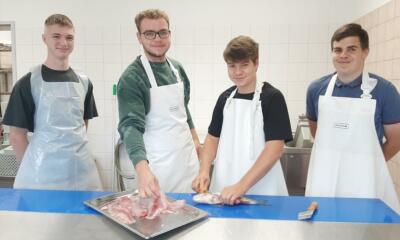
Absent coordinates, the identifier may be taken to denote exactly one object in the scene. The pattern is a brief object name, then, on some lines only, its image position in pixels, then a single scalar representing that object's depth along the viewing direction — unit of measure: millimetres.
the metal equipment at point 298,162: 2580
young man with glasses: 1535
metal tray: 975
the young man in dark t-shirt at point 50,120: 1782
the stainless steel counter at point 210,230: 1001
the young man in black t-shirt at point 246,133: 1424
